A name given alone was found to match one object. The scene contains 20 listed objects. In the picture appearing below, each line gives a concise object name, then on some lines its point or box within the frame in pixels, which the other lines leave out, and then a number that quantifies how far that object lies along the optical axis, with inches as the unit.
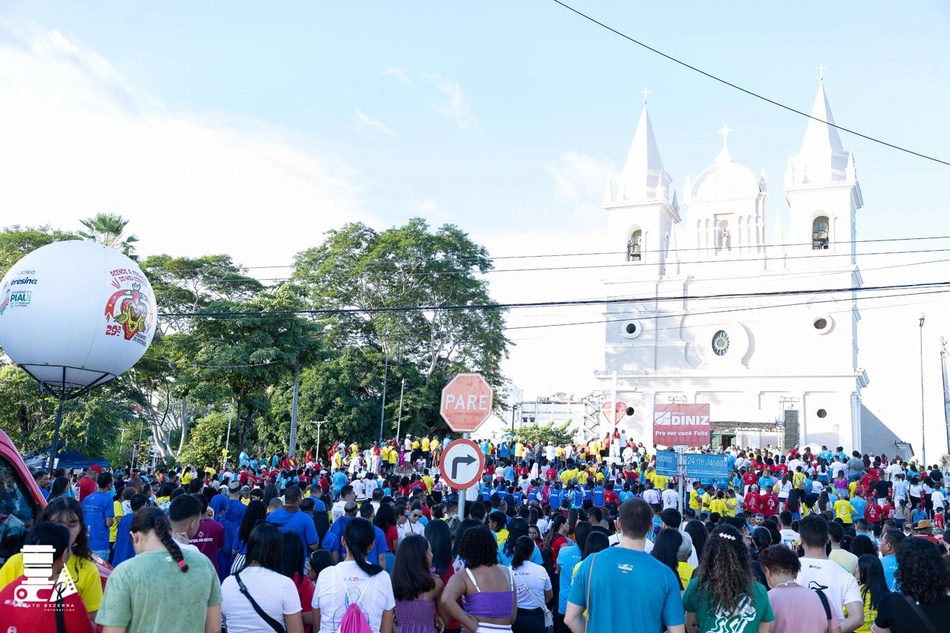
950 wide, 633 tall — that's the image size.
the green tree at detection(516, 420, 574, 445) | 2404.0
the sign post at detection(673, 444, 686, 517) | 631.8
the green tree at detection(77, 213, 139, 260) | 1144.8
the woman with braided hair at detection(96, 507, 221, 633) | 170.4
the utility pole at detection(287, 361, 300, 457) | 1354.6
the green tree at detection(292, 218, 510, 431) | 1798.7
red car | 232.5
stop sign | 376.5
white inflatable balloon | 400.5
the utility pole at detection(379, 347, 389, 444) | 1649.4
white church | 1717.5
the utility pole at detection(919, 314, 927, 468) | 1395.3
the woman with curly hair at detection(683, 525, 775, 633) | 194.5
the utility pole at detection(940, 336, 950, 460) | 1402.8
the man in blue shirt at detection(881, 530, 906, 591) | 270.5
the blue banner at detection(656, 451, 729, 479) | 645.9
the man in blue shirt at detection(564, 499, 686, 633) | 189.8
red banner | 890.7
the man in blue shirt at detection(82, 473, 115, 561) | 410.9
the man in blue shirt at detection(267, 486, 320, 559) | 344.2
